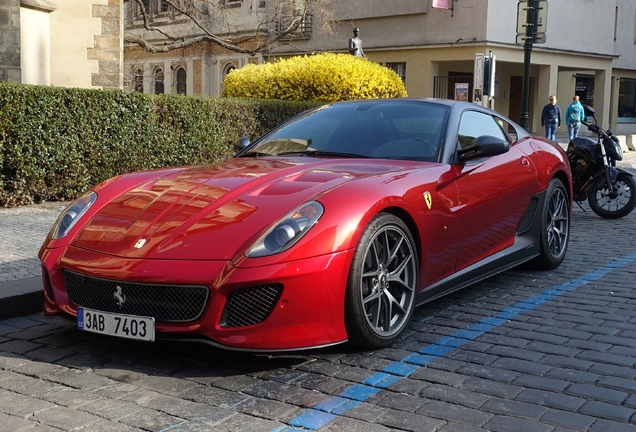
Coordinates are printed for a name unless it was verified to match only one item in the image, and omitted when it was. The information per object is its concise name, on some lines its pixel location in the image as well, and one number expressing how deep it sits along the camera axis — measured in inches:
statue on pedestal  882.8
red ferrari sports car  152.9
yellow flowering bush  710.5
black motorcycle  421.7
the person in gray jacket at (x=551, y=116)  962.7
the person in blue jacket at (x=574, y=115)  949.2
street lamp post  608.0
